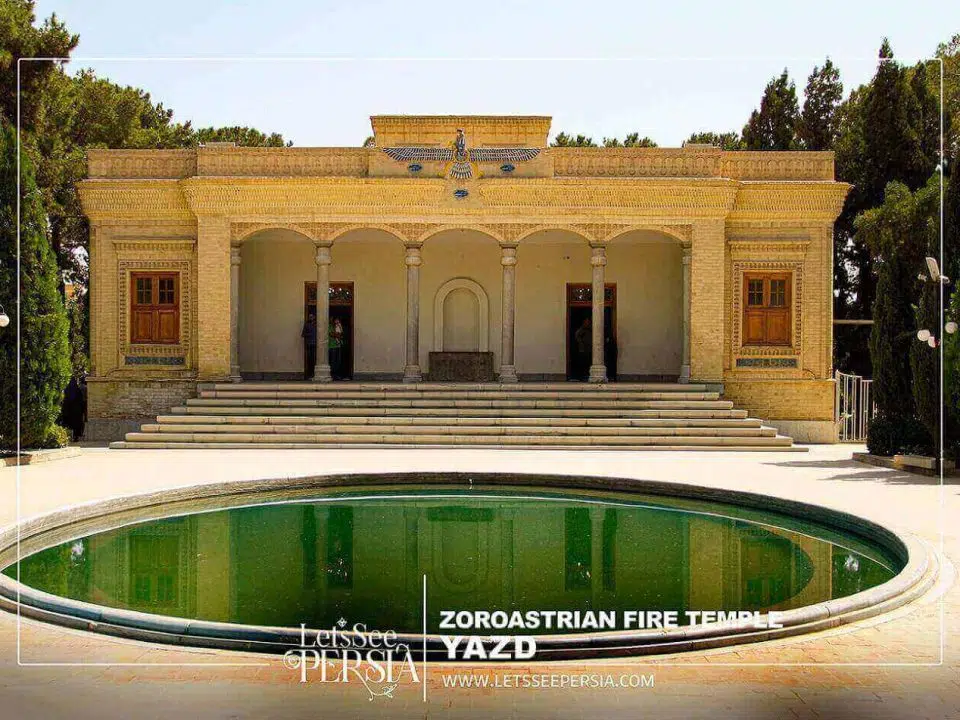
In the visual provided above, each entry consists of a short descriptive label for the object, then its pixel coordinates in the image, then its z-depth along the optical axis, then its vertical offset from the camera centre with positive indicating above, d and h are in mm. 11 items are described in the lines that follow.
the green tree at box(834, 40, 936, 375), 25141 +5326
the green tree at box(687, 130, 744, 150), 36531 +8643
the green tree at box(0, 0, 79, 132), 20453 +6777
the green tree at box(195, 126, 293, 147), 34375 +8224
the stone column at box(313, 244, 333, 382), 18188 +743
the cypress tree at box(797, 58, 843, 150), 28531 +7455
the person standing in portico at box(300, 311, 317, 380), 20406 +226
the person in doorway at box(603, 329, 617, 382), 20922 +45
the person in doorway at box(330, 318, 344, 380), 20625 +118
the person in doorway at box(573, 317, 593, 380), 20969 +146
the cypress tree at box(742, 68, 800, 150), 28453 +7272
